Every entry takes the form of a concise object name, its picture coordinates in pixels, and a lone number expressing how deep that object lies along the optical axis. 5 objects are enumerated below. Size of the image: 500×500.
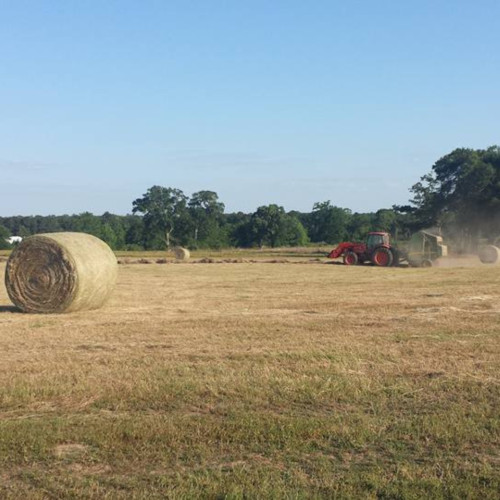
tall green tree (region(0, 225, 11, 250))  69.81
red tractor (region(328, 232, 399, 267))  29.12
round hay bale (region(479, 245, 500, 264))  33.69
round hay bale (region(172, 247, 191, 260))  39.75
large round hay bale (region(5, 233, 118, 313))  13.37
